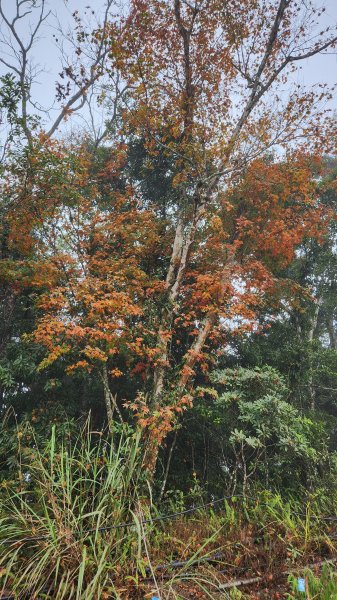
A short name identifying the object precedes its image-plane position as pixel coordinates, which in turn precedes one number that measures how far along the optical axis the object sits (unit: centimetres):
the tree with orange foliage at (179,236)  618
